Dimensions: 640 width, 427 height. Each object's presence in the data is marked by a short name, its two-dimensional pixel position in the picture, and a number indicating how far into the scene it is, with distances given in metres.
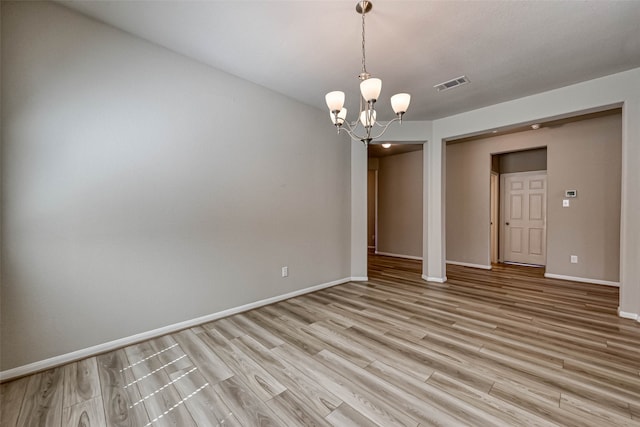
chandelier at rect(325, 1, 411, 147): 1.89
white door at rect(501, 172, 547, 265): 5.38
